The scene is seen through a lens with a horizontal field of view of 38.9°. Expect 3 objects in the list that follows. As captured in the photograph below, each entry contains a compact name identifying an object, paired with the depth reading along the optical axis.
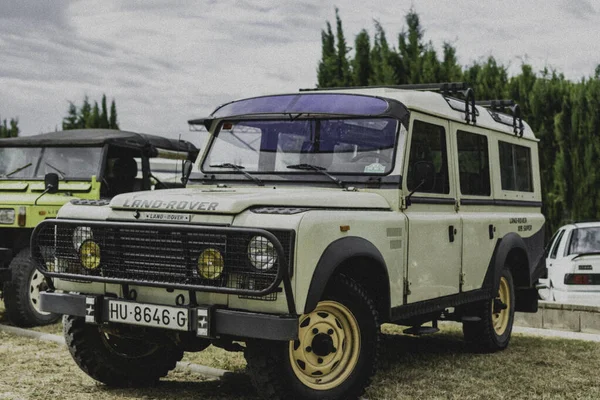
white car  10.41
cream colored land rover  5.16
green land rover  9.65
